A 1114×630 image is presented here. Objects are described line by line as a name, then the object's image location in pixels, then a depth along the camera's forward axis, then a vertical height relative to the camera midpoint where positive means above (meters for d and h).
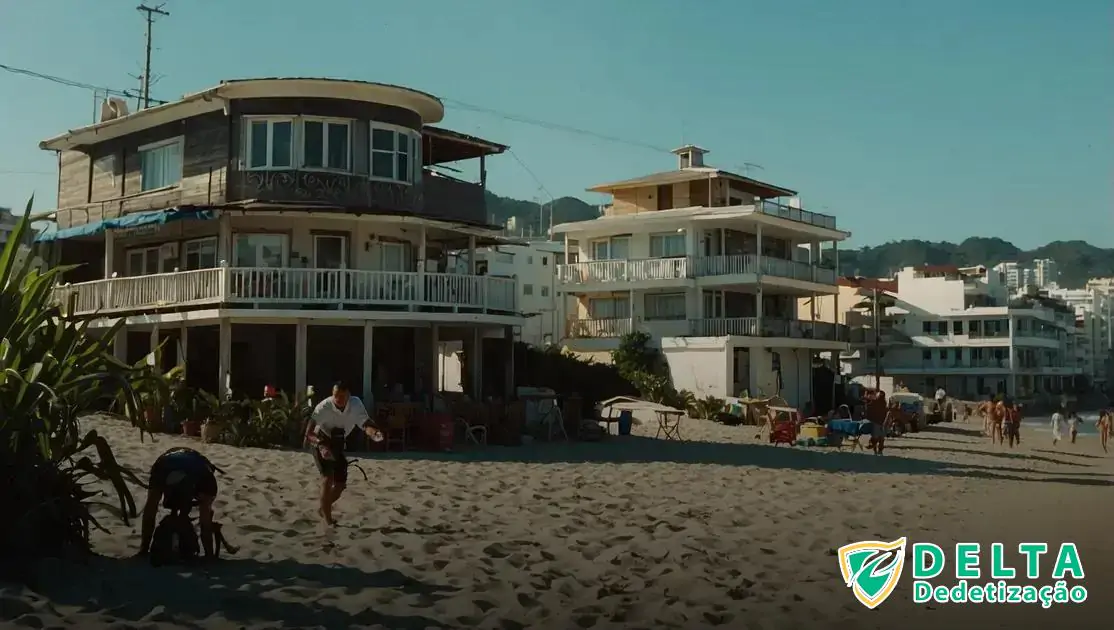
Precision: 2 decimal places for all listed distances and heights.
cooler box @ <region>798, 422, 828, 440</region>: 25.98 -1.16
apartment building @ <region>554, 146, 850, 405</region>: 41.47 +4.54
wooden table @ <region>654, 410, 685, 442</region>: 26.32 -1.21
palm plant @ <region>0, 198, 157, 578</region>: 7.70 -0.23
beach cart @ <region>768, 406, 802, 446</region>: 25.31 -1.15
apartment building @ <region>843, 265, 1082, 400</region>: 80.19 +3.59
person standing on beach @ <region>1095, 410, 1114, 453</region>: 33.44 -1.31
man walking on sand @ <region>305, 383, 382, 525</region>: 10.29 -0.53
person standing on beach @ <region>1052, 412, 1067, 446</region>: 33.41 -1.33
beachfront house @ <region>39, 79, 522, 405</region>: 22.59 +3.74
